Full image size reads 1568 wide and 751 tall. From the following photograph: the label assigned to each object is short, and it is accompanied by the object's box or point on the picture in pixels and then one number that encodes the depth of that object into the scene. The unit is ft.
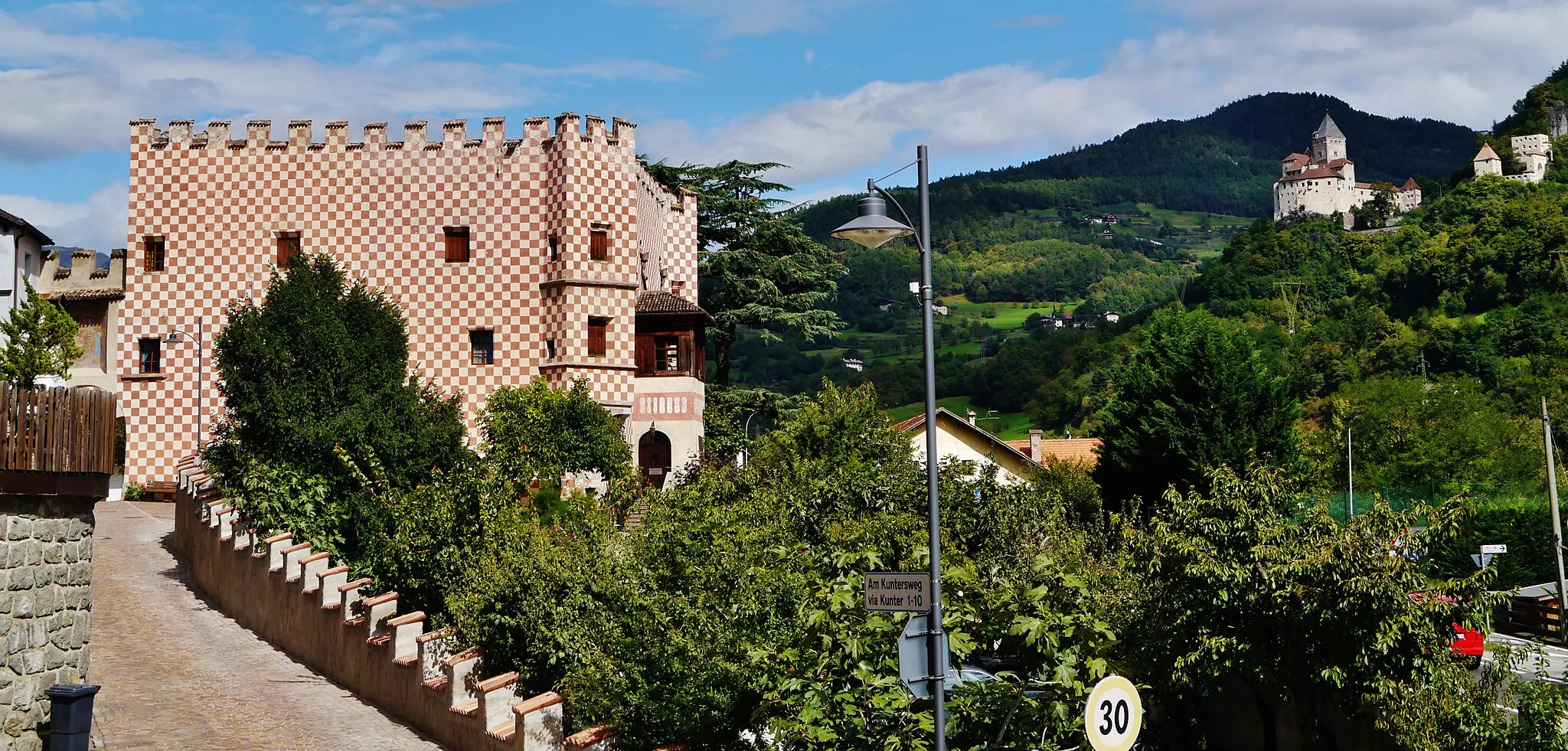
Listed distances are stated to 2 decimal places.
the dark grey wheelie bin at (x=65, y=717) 53.36
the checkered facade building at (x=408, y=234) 162.71
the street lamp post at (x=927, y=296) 50.85
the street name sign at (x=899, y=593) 52.47
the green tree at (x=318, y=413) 113.39
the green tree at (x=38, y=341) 121.19
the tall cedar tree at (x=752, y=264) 199.72
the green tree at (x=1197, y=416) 171.22
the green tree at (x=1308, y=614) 69.87
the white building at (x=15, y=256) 165.78
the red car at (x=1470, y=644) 79.79
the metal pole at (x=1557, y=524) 144.46
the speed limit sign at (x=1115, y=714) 48.93
